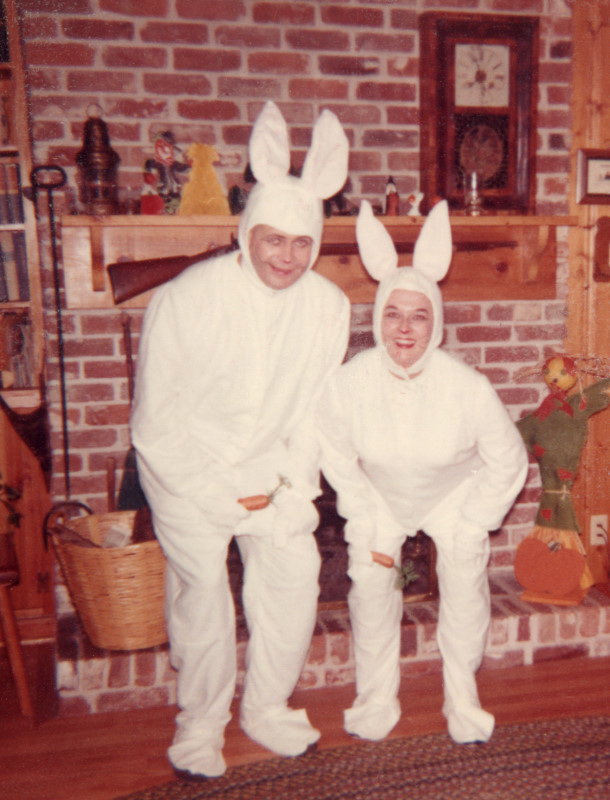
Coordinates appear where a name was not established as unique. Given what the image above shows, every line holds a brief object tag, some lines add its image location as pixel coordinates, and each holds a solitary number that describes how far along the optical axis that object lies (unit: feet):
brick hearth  6.77
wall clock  7.84
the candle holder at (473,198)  7.82
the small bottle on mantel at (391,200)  7.70
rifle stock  7.14
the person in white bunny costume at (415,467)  6.04
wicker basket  6.52
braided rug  5.61
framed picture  8.30
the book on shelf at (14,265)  8.08
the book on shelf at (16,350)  8.08
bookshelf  7.58
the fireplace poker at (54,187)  7.16
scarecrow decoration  7.66
